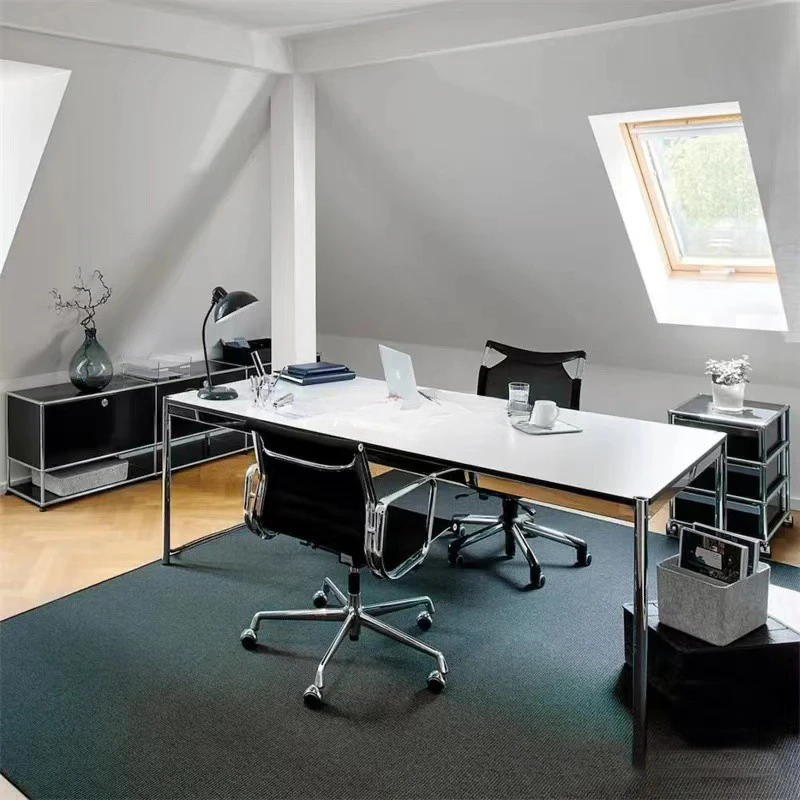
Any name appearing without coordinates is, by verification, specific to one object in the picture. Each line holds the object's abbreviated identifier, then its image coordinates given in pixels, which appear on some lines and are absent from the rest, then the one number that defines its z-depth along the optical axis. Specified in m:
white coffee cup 3.35
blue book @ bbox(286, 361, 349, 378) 4.21
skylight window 4.31
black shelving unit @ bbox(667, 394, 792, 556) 4.23
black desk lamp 3.83
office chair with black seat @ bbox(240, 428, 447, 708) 2.78
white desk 2.55
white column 4.77
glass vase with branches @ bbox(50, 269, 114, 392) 4.93
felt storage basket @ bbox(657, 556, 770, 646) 2.68
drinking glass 3.56
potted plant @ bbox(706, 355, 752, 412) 4.38
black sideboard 4.75
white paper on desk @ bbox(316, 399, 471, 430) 3.43
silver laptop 3.67
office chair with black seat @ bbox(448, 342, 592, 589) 4.05
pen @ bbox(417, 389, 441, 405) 3.88
